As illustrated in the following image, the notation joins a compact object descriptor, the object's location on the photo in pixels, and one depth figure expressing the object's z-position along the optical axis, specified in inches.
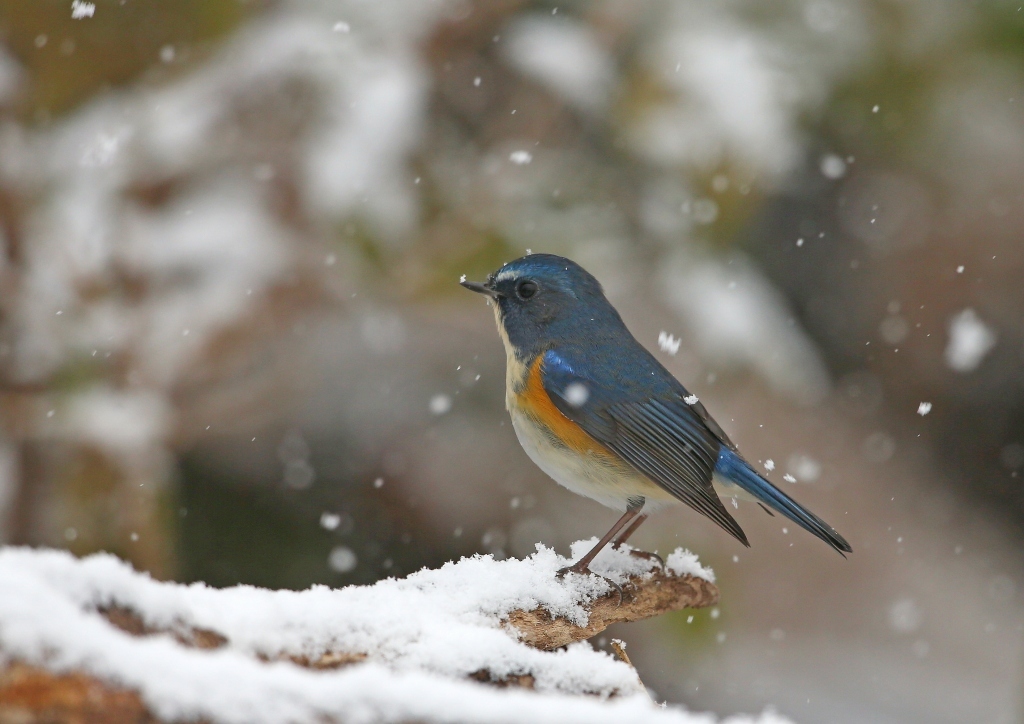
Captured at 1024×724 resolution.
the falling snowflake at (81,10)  362.6
